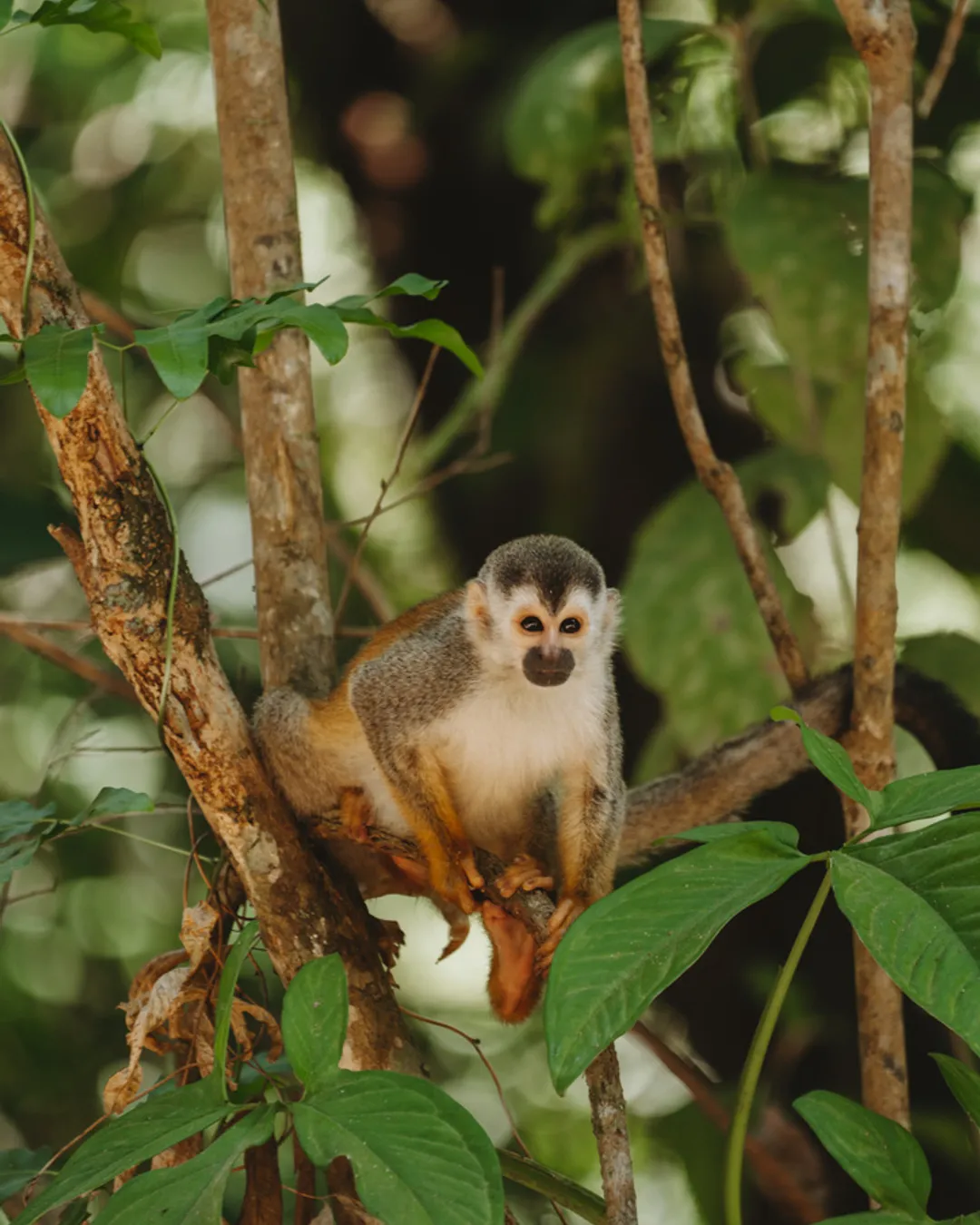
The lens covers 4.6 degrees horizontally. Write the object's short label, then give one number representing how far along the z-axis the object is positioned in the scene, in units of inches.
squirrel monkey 186.7
